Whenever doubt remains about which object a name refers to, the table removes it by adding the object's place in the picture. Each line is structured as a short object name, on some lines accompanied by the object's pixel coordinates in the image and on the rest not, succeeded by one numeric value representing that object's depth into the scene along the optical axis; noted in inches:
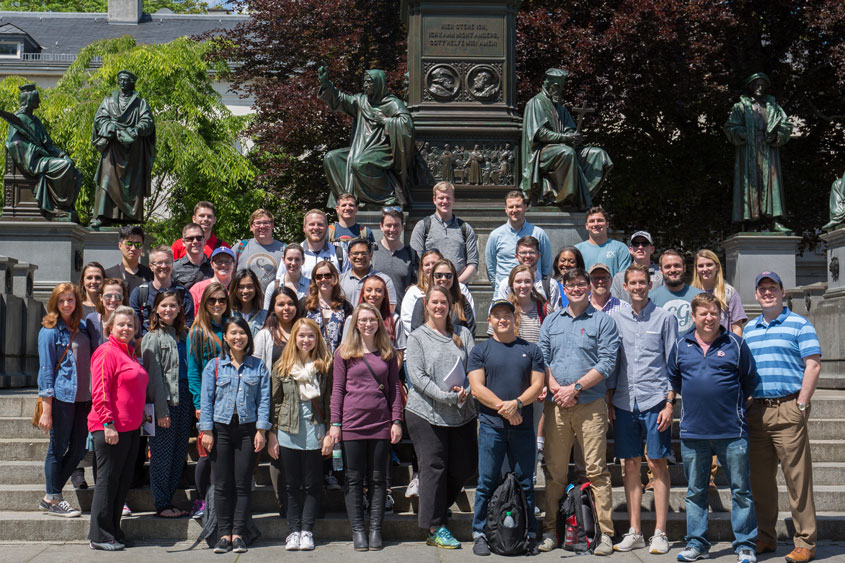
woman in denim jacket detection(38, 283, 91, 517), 314.2
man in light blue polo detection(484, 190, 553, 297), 375.9
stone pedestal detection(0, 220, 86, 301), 572.1
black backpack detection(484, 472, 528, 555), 286.4
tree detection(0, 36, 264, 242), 1141.1
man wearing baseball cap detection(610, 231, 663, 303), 357.7
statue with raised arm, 495.5
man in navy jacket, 282.8
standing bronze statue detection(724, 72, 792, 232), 658.8
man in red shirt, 394.3
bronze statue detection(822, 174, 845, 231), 583.8
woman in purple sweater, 299.6
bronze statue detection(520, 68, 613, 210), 500.4
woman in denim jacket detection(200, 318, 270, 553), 298.7
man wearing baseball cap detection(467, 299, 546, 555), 294.4
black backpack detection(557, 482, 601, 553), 290.2
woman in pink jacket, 298.0
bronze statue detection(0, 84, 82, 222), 571.8
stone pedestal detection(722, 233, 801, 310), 666.8
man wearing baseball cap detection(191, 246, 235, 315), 348.5
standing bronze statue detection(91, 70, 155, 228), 549.0
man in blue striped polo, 289.0
